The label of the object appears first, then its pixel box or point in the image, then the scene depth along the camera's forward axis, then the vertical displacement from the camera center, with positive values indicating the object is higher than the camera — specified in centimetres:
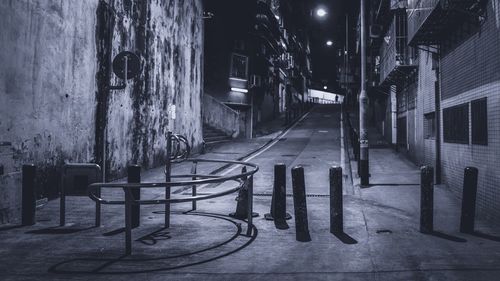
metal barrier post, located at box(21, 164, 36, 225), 691 -86
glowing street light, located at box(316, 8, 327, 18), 2528 +917
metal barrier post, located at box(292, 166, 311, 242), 662 -92
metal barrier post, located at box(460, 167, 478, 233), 648 -84
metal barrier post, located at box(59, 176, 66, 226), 712 -121
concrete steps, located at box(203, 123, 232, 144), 2402 +96
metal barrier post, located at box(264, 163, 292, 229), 751 -94
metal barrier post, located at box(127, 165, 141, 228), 675 -79
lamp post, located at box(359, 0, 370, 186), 1163 +104
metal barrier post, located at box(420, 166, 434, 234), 657 -85
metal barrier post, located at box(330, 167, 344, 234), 665 -89
